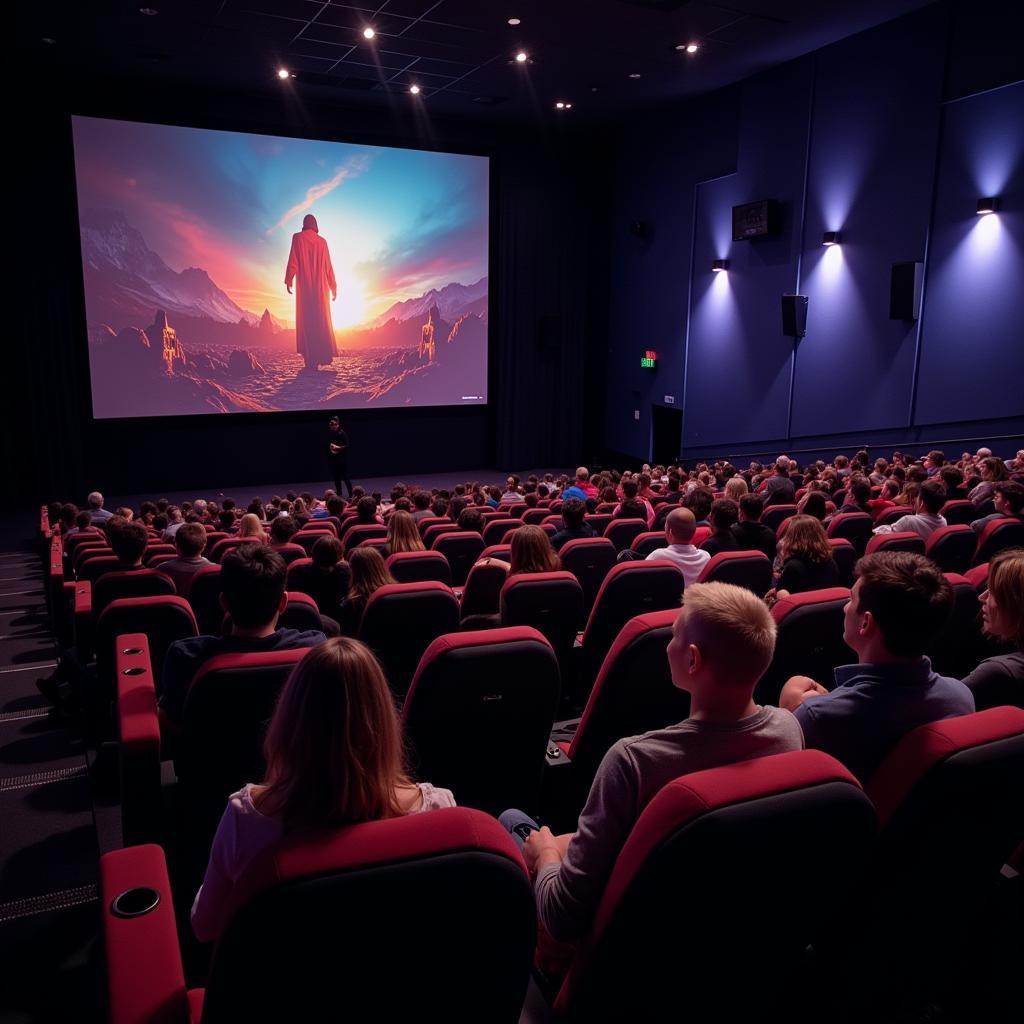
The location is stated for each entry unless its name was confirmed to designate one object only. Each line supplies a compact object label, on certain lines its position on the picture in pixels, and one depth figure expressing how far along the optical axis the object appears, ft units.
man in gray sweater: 4.79
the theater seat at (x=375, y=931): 3.28
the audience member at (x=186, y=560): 14.51
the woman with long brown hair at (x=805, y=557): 12.78
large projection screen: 41.78
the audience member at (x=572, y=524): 16.94
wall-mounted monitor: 41.09
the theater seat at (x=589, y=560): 15.39
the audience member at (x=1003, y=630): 7.40
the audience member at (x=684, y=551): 14.05
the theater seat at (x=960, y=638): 9.73
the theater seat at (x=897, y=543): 14.35
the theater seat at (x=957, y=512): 19.08
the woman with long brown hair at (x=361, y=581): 11.89
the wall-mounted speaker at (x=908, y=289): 33.94
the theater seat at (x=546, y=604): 11.16
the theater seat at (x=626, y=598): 11.45
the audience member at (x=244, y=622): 7.80
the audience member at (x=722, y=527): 15.90
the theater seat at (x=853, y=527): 17.85
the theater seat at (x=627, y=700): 7.56
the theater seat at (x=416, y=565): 14.55
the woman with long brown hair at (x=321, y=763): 4.33
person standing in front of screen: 44.47
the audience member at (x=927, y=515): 16.52
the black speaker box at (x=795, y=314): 39.91
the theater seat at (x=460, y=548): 17.76
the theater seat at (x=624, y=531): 19.30
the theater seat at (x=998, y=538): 15.58
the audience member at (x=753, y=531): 16.34
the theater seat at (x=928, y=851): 4.82
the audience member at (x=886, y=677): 6.01
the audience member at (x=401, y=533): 16.02
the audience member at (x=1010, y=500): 17.01
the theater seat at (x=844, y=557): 14.49
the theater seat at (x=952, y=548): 14.67
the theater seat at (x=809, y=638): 8.82
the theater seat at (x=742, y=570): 12.86
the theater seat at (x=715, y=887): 3.96
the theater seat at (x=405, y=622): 10.31
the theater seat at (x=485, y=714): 7.01
